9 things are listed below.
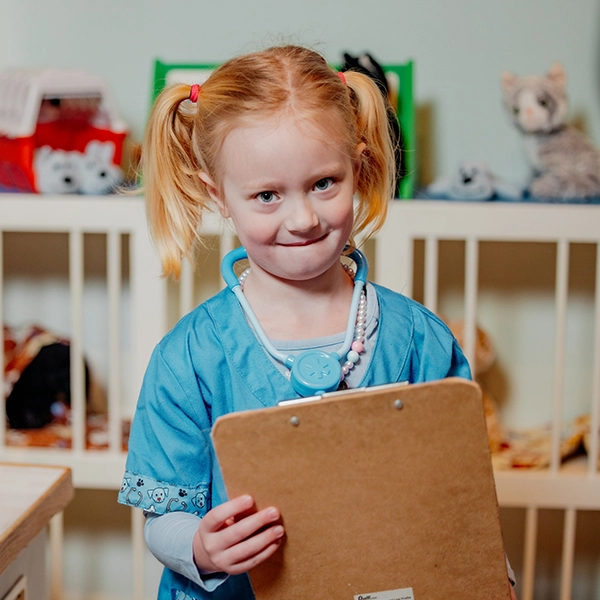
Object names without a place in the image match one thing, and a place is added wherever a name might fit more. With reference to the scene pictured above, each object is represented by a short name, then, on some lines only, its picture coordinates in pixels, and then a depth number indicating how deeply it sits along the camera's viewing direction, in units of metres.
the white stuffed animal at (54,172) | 1.50
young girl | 0.72
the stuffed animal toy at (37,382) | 1.62
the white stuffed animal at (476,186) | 1.48
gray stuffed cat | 1.47
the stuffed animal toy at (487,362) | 1.57
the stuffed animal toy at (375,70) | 1.39
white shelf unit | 1.42
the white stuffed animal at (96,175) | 1.51
